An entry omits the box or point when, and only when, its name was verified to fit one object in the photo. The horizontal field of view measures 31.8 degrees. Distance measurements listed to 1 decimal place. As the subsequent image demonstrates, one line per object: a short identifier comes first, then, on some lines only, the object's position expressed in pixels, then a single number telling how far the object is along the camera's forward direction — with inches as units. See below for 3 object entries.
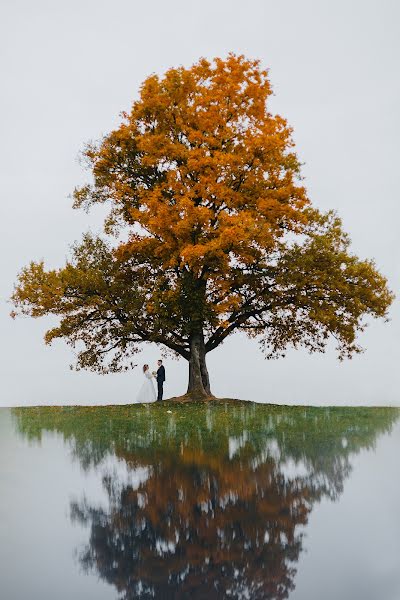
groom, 1501.0
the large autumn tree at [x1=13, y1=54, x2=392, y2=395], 1403.8
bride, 1501.0
